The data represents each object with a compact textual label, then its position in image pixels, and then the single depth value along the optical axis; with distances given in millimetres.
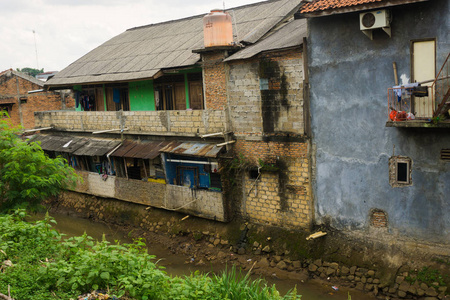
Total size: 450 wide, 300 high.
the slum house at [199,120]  13789
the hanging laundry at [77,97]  23378
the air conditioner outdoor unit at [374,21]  10837
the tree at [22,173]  11188
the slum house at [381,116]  10789
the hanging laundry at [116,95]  21172
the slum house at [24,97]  27984
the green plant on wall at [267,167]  13992
